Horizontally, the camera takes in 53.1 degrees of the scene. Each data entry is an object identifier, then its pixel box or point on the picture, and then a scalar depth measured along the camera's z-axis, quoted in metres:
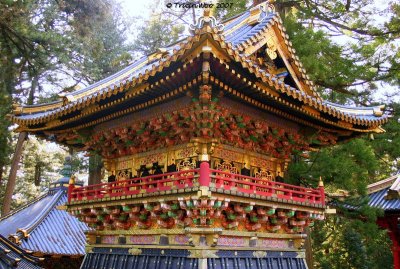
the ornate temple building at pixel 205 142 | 7.80
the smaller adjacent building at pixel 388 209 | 14.94
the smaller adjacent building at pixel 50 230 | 13.86
